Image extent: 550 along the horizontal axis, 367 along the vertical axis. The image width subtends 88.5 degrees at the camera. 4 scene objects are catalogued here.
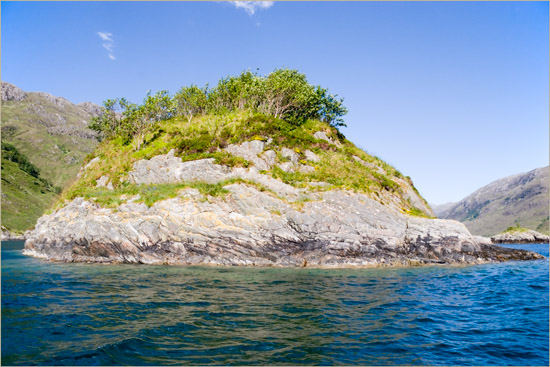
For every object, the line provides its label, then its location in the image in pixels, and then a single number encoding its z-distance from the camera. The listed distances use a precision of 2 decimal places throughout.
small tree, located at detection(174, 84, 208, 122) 56.66
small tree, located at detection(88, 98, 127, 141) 55.82
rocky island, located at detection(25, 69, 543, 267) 31.58
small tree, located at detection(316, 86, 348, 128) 60.73
